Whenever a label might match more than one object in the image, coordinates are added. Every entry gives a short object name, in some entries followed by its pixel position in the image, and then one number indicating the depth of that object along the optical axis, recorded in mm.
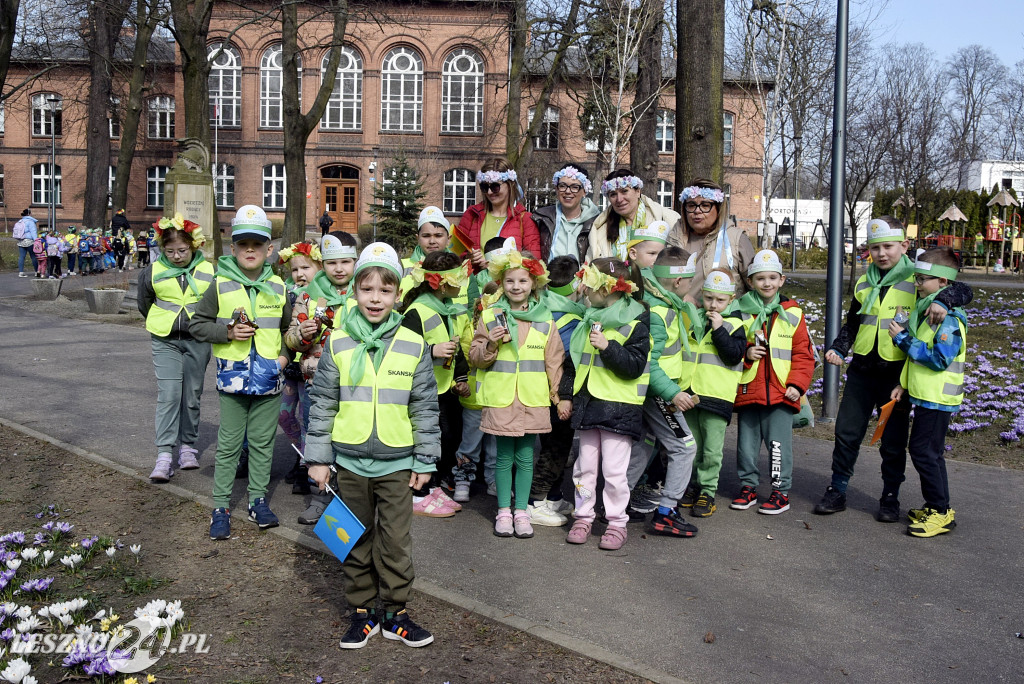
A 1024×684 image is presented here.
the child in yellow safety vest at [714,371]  6363
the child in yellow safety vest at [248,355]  5938
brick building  50469
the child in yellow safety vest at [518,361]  5918
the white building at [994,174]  54156
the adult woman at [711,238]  6797
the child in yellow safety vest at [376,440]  4492
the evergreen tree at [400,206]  39812
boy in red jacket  6523
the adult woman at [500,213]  7242
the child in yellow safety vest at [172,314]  7188
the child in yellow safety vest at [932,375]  6012
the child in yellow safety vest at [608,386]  5711
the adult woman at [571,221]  7242
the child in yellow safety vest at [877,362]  6375
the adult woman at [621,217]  6965
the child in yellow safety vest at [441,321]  6336
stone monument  21391
